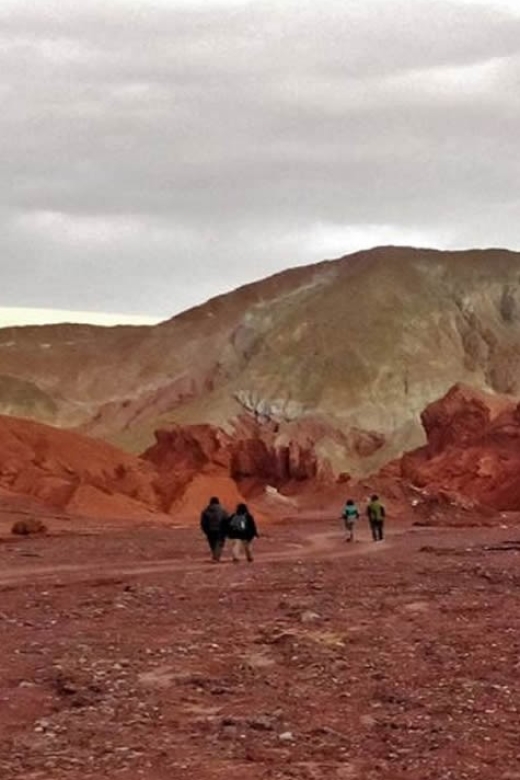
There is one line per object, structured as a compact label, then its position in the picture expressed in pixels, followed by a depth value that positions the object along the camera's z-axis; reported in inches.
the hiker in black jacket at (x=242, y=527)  1141.7
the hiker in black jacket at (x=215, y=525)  1134.4
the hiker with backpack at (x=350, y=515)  1559.4
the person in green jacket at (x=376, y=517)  1504.7
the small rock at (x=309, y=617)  704.2
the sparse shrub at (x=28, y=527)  1736.0
